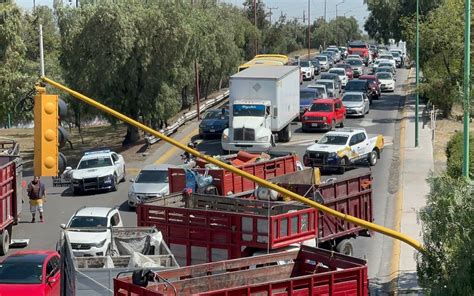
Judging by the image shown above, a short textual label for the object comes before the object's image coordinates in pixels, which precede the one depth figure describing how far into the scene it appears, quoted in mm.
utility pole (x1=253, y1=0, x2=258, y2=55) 82450
